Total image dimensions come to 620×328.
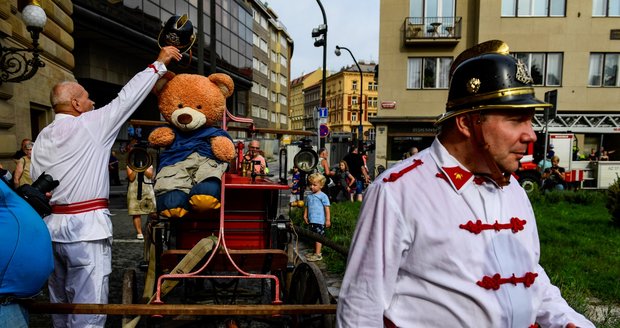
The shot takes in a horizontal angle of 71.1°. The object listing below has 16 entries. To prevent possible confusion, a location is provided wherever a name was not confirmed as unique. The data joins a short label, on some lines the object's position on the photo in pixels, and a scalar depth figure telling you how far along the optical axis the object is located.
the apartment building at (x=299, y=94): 109.81
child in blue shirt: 6.91
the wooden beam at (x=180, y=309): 2.09
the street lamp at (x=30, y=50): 7.09
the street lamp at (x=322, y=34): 17.81
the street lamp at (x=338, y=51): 30.55
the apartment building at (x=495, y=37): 22.22
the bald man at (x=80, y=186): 2.86
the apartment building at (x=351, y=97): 87.44
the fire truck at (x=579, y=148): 15.08
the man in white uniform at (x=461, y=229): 1.43
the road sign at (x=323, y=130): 15.88
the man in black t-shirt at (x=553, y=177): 14.63
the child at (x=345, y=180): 12.11
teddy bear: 3.45
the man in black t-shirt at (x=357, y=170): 12.57
